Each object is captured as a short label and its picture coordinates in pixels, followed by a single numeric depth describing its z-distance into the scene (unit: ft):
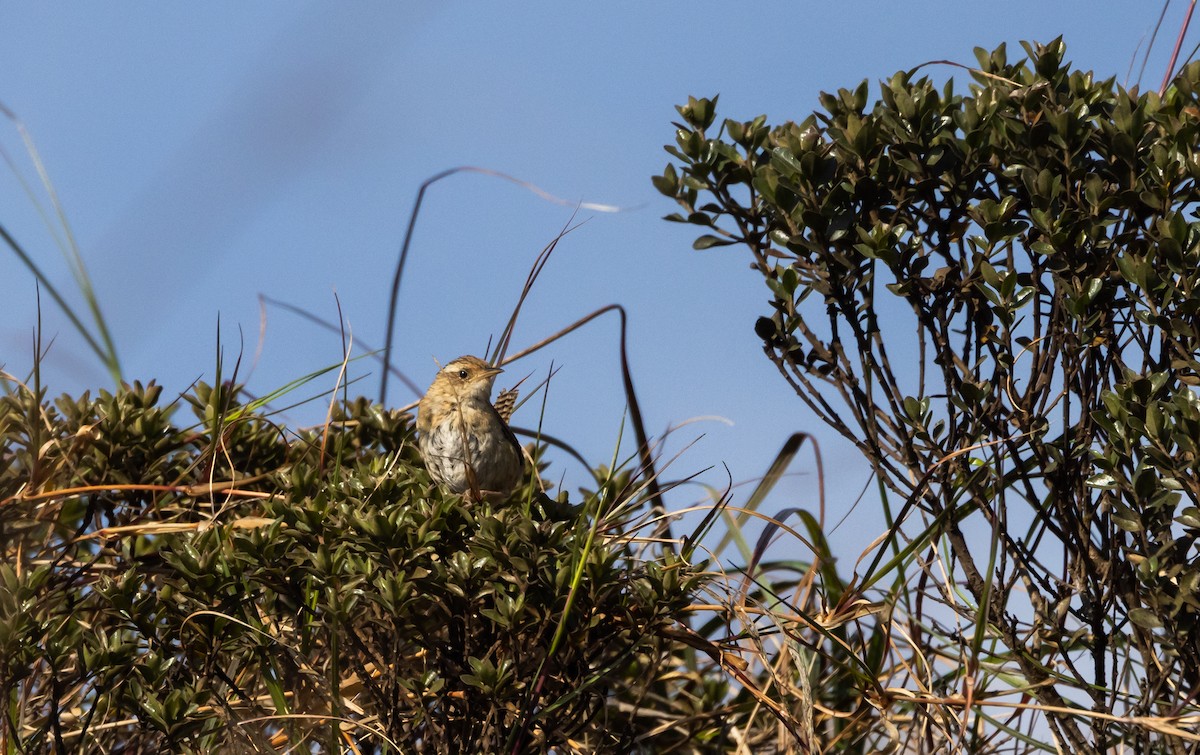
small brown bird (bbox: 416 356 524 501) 33.12
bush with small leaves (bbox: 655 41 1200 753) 25.52
